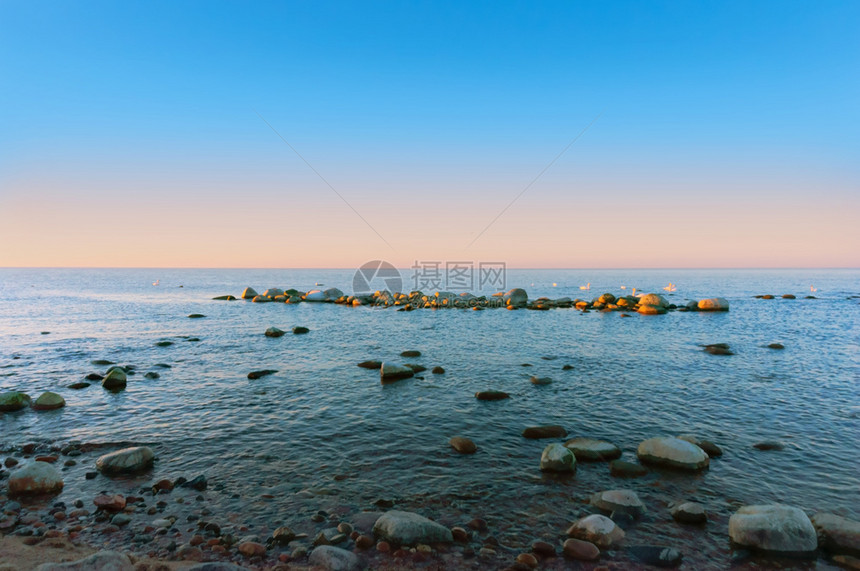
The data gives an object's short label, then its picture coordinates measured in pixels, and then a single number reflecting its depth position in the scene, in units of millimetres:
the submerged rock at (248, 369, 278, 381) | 20938
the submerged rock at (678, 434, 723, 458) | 12141
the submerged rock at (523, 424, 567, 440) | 13539
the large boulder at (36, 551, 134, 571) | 6379
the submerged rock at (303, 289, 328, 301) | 69125
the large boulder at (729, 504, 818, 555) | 7691
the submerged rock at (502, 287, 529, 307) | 61344
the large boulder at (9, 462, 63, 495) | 9555
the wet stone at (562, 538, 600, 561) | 7516
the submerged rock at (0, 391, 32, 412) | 15461
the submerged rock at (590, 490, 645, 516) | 9070
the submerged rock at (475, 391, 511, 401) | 17547
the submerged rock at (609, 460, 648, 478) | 10930
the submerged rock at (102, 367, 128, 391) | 18644
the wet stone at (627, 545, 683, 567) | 7383
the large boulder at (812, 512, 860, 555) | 7617
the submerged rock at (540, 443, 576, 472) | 11070
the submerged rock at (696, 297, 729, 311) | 52844
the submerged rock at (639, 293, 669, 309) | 52469
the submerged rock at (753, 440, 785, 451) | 12664
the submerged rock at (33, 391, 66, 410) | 15844
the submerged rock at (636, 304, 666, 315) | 50406
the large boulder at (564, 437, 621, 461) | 11859
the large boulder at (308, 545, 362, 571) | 7148
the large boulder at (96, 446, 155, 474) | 10750
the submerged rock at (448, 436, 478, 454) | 12422
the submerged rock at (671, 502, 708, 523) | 8703
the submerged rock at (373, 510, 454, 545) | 7965
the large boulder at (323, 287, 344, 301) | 69900
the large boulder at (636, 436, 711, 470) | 11242
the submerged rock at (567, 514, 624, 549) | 7957
